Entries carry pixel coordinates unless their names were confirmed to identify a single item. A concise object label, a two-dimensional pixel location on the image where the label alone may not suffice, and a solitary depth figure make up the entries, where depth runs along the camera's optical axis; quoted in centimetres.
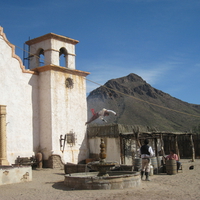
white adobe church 1736
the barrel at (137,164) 1276
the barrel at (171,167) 1380
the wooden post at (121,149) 1878
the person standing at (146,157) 1178
